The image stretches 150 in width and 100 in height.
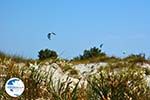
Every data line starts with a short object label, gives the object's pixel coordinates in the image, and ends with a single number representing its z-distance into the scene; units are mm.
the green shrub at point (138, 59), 15741
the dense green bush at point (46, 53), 19114
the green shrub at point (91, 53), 19844
